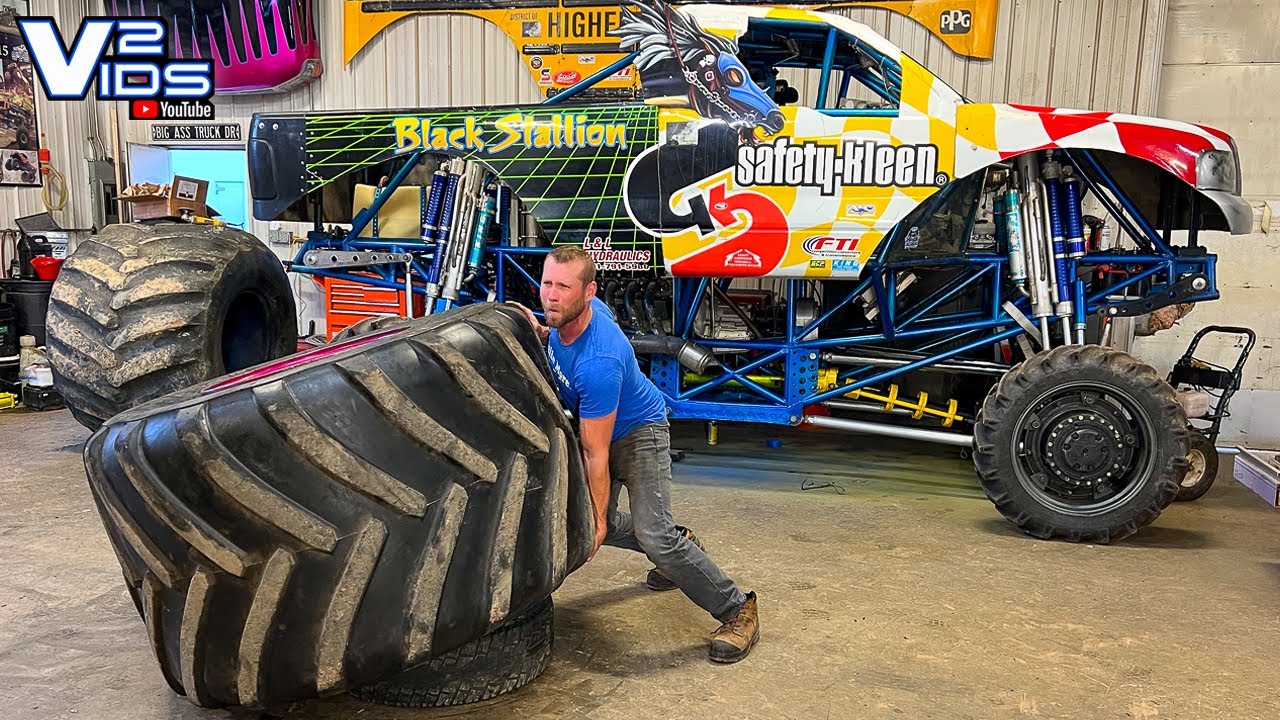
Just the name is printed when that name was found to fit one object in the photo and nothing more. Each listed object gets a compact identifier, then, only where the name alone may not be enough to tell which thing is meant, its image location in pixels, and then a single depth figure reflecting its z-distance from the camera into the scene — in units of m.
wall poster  8.74
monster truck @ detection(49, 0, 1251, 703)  4.09
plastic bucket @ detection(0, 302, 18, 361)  7.11
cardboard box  6.02
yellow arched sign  7.81
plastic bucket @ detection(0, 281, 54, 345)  7.34
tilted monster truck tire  2.02
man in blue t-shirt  2.71
